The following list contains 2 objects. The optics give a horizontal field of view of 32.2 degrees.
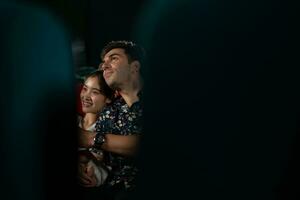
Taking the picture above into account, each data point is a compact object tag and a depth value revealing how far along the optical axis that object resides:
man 1.43
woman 1.50
